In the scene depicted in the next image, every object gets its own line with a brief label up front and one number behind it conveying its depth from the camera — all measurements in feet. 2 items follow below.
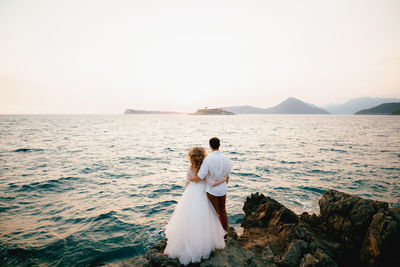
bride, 15.12
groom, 15.75
